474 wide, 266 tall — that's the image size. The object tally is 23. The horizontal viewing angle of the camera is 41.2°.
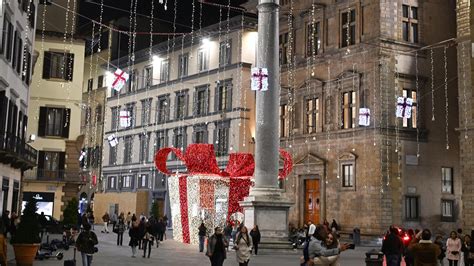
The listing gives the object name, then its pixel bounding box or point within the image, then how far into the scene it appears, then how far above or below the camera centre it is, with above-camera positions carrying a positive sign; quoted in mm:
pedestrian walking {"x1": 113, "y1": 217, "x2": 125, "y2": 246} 34219 -1274
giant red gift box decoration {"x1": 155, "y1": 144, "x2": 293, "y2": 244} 33719 +1293
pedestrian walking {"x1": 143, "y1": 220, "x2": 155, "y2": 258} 25228 -1249
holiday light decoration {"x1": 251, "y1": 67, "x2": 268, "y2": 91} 25812 +5416
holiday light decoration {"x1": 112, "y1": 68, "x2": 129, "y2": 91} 36000 +7341
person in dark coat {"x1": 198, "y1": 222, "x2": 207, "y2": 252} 29750 -1182
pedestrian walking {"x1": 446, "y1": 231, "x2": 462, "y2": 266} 20516 -1043
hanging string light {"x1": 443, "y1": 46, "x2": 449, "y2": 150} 41281 +8607
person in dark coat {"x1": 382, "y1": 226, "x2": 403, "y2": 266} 18172 -959
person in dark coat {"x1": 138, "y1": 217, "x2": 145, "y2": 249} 27277 -807
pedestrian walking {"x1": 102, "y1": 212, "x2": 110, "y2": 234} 49031 -957
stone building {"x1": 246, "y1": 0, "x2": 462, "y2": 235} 38688 +5939
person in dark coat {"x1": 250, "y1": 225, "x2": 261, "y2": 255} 24266 -949
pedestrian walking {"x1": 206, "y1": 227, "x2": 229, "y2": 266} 16734 -996
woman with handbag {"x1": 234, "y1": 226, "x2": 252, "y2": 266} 17203 -982
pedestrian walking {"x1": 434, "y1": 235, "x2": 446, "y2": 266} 19350 -814
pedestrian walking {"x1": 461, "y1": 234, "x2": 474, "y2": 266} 21062 -1150
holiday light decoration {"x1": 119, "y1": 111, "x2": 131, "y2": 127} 50622 +7289
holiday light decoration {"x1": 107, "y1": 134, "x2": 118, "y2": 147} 56500 +6110
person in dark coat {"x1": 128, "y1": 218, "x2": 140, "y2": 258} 26141 -1183
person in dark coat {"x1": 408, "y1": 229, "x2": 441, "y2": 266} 12031 -715
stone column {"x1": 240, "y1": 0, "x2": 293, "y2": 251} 25688 +2375
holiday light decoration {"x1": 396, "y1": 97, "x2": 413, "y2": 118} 36216 +6140
